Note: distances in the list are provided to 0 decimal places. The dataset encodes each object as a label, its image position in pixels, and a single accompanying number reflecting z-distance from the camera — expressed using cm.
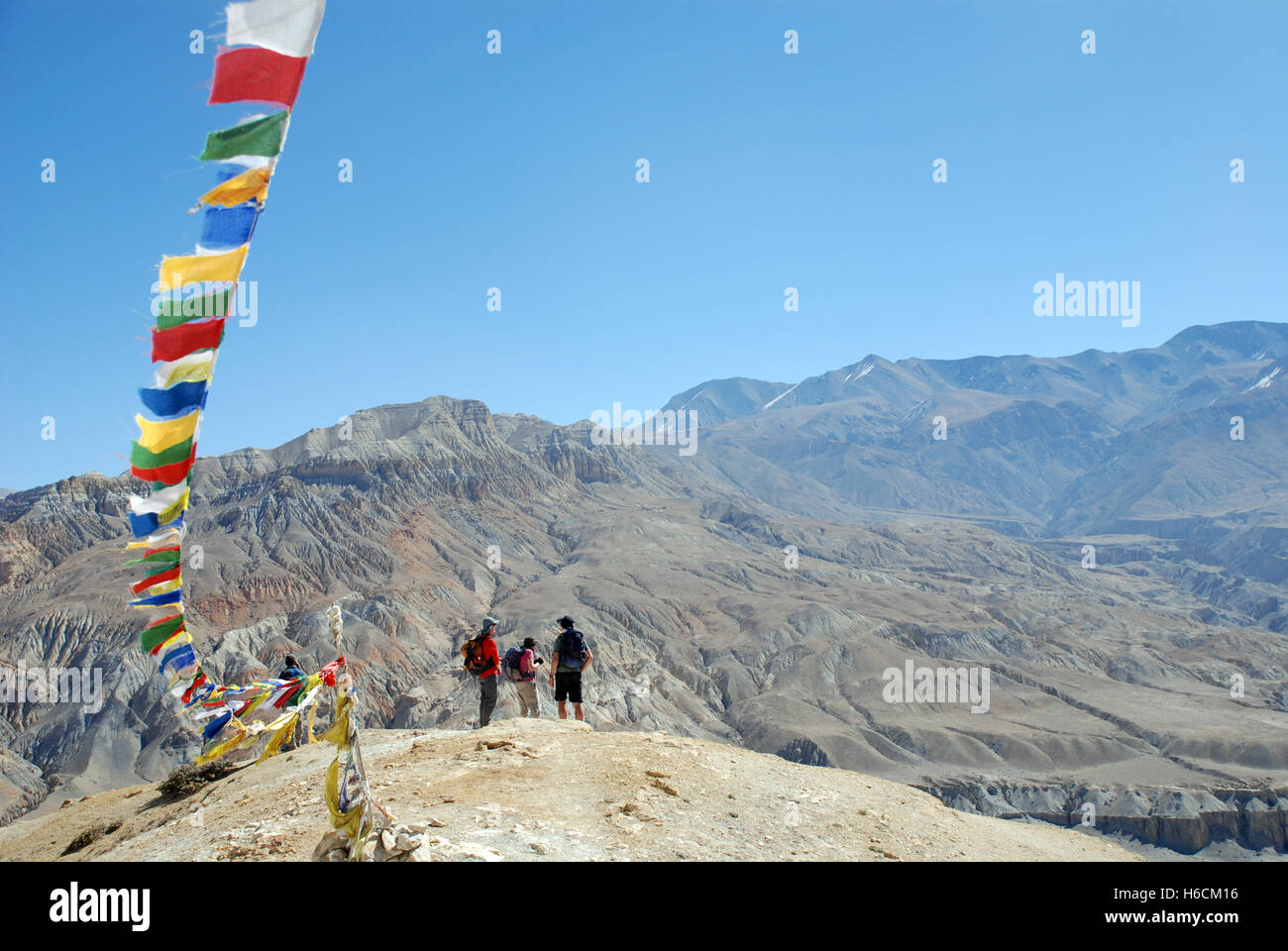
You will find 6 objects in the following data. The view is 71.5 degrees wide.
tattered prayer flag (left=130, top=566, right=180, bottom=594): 940
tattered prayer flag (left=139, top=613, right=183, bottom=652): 1113
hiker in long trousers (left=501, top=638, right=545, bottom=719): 1455
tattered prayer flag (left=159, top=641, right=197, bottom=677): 1153
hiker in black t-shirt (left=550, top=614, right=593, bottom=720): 1459
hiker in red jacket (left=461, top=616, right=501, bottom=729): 1407
